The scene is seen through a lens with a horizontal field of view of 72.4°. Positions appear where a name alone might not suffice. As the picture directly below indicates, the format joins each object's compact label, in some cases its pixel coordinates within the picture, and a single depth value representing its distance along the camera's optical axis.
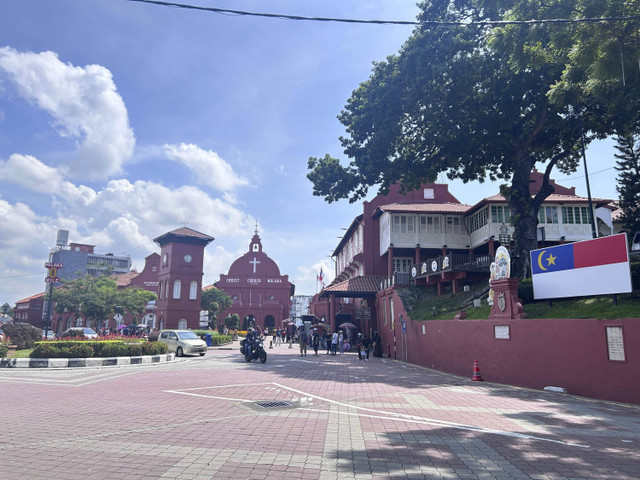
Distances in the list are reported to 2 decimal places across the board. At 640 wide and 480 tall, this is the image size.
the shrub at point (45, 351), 17.58
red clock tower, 46.56
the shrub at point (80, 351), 18.16
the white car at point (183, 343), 24.14
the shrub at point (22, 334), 21.94
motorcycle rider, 21.15
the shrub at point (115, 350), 19.11
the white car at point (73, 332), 34.60
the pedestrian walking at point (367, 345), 24.95
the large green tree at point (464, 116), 21.00
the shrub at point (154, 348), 20.73
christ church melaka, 67.19
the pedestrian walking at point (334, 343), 28.71
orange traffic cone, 15.64
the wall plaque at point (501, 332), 15.10
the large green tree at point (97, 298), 46.03
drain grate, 9.59
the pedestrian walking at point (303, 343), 26.17
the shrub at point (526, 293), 17.11
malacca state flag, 12.43
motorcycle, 20.89
